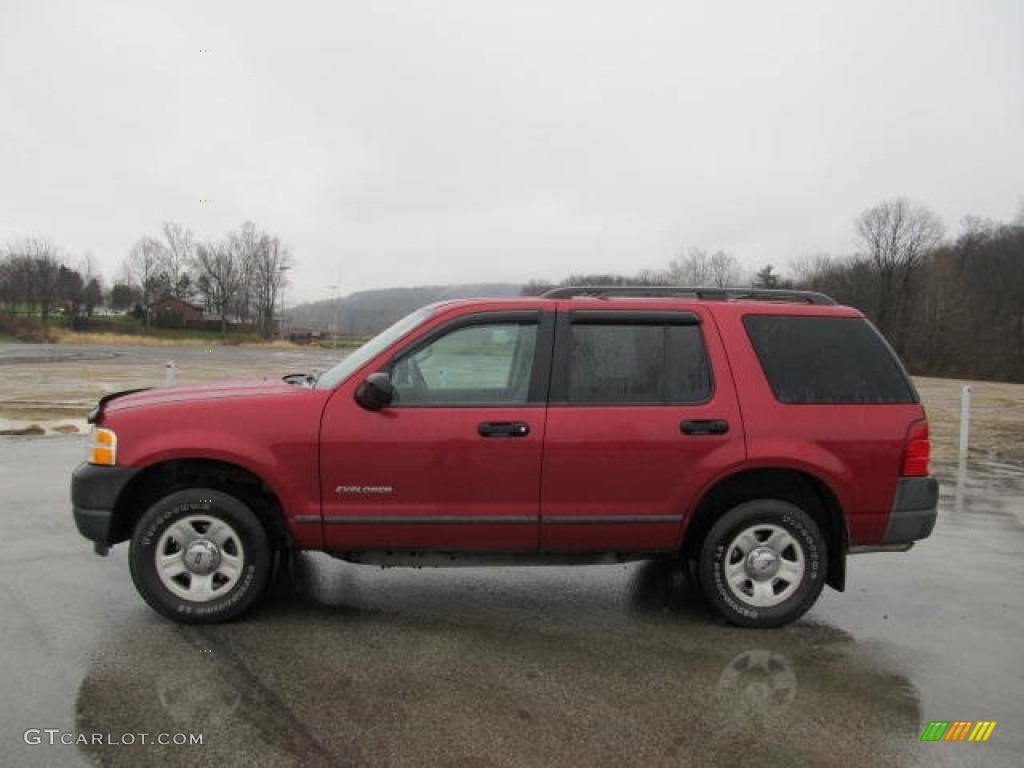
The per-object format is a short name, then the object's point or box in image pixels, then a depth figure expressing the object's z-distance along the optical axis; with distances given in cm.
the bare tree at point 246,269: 9644
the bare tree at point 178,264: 9650
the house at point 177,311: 8575
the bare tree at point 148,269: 9381
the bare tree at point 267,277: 9681
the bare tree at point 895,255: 7712
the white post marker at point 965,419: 1146
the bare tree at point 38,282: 7500
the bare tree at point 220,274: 9531
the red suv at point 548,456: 412
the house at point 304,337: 8212
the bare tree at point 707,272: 7925
